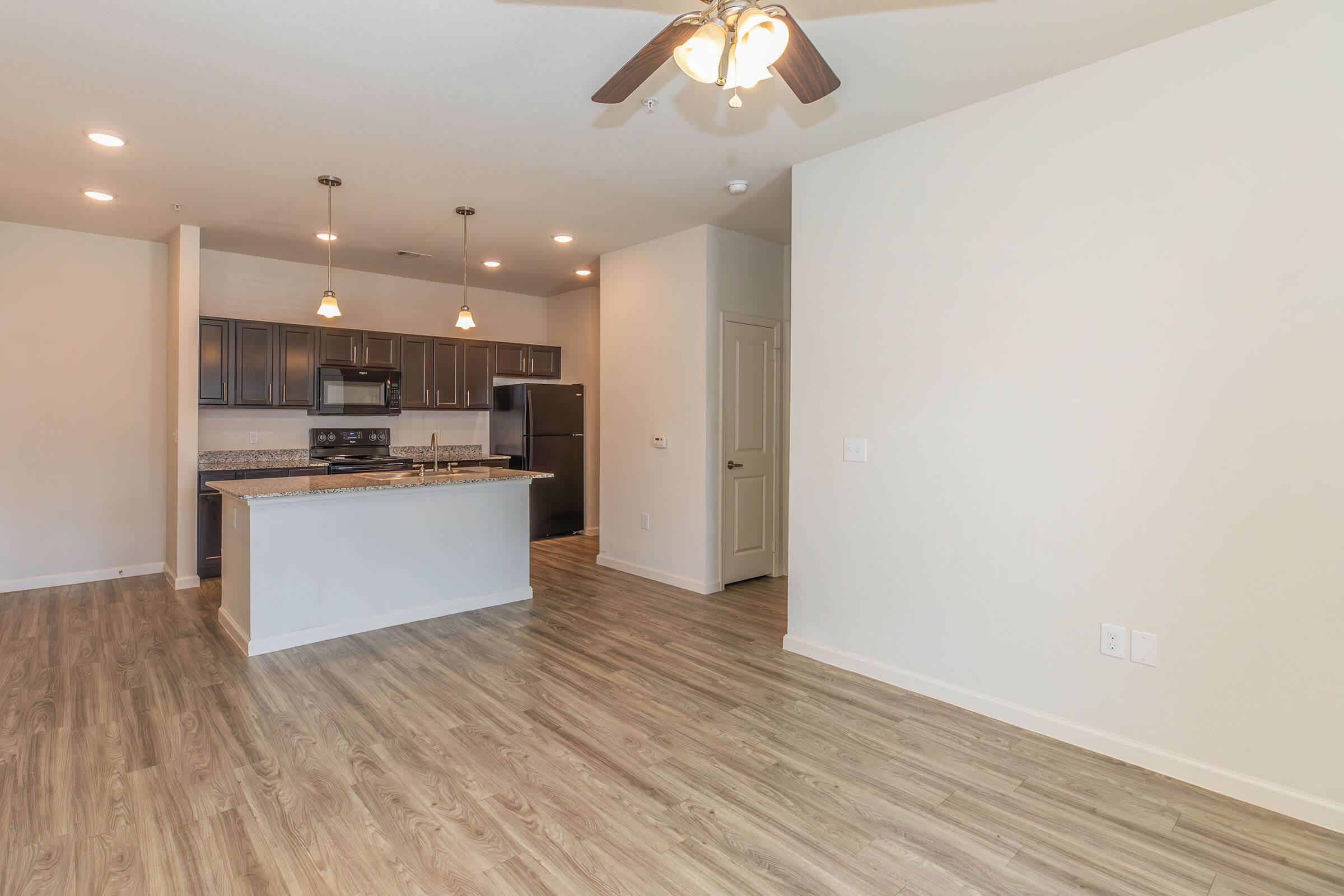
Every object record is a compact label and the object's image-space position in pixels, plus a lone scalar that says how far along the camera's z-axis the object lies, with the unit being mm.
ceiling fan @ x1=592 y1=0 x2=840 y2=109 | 1656
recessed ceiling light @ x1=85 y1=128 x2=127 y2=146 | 3213
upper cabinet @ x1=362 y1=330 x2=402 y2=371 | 6051
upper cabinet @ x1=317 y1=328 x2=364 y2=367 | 5793
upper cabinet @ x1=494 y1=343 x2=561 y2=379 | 6977
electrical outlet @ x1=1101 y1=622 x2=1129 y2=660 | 2516
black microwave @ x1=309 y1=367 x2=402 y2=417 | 5848
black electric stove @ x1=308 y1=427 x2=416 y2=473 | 5918
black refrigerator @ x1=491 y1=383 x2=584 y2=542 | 6668
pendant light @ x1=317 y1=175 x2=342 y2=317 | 3951
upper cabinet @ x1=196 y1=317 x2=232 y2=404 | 5188
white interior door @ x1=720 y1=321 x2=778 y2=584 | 4930
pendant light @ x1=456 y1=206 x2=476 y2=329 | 4320
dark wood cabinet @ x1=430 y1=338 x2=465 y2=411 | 6516
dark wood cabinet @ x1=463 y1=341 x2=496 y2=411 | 6711
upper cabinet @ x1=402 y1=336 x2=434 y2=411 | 6289
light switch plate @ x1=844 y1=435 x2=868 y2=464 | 3301
